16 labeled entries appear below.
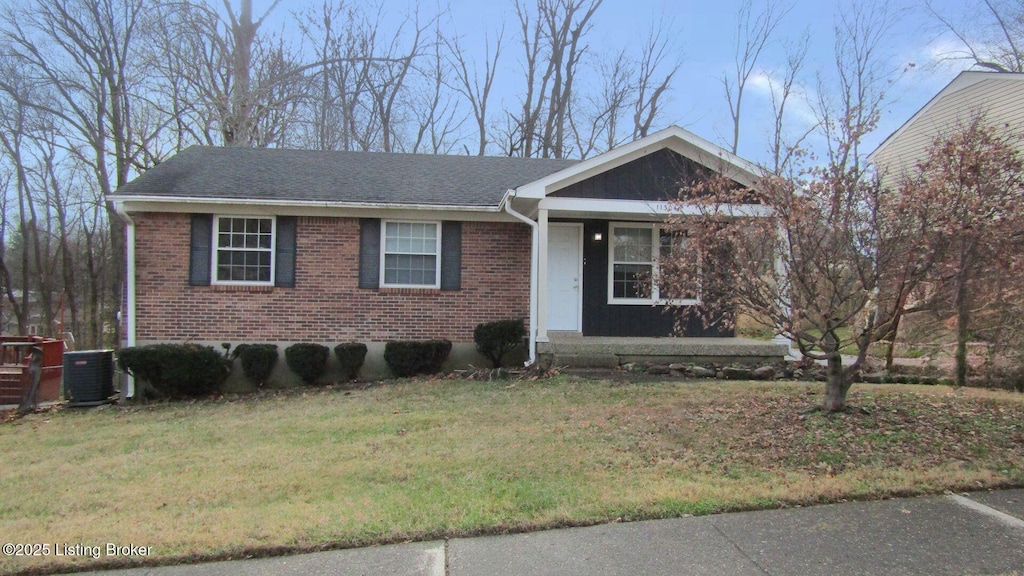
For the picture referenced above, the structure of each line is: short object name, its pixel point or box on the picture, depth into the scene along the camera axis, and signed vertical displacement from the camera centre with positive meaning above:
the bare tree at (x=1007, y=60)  18.87 +8.24
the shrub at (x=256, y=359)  9.73 -1.03
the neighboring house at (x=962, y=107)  13.17 +4.82
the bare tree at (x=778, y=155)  5.89 +1.52
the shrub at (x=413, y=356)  9.95 -0.97
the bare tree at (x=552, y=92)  25.52 +9.27
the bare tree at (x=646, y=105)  26.52 +8.90
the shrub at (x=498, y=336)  10.16 -0.63
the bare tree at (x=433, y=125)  25.98 +7.71
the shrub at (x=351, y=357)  9.90 -0.99
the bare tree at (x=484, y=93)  26.62 +9.37
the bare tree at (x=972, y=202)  5.11 +0.90
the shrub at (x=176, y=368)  9.12 -1.13
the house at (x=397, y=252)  9.79 +0.83
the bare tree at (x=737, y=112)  25.61 +8.40
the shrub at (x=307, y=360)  9.75 -1.03
